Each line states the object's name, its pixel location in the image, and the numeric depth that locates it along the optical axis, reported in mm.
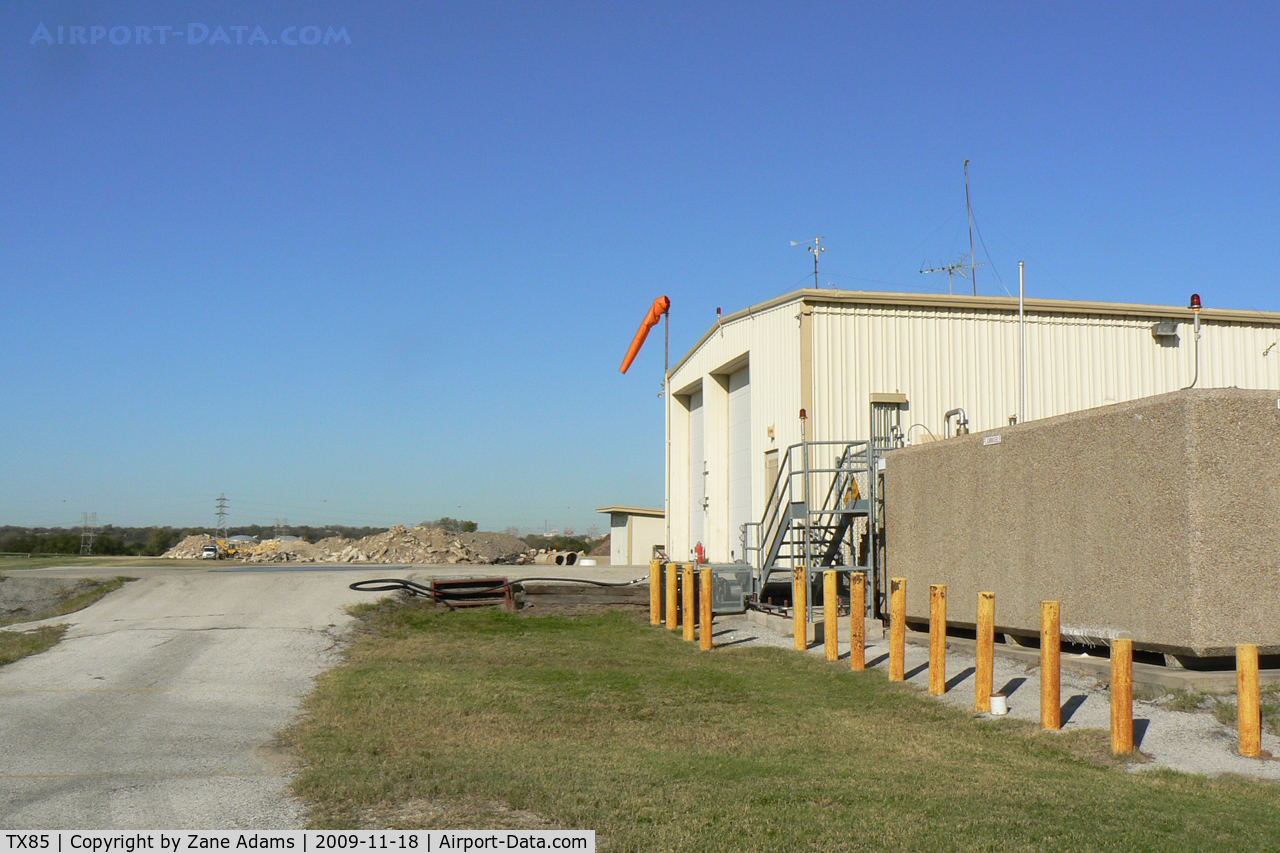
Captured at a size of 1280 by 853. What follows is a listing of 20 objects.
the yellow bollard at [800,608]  13820
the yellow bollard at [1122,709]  7805
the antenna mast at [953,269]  23923
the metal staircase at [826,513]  15703
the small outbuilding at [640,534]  35688
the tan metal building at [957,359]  19469
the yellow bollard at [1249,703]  7641
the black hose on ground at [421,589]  19953
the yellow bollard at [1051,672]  8711
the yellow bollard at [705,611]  14641
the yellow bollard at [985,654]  9586
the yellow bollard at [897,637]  11266
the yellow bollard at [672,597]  17094
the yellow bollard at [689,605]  15820
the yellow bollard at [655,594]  18172
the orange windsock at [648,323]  27609
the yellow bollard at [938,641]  10398
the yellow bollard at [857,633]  12156
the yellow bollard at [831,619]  12672
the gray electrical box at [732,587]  17594
